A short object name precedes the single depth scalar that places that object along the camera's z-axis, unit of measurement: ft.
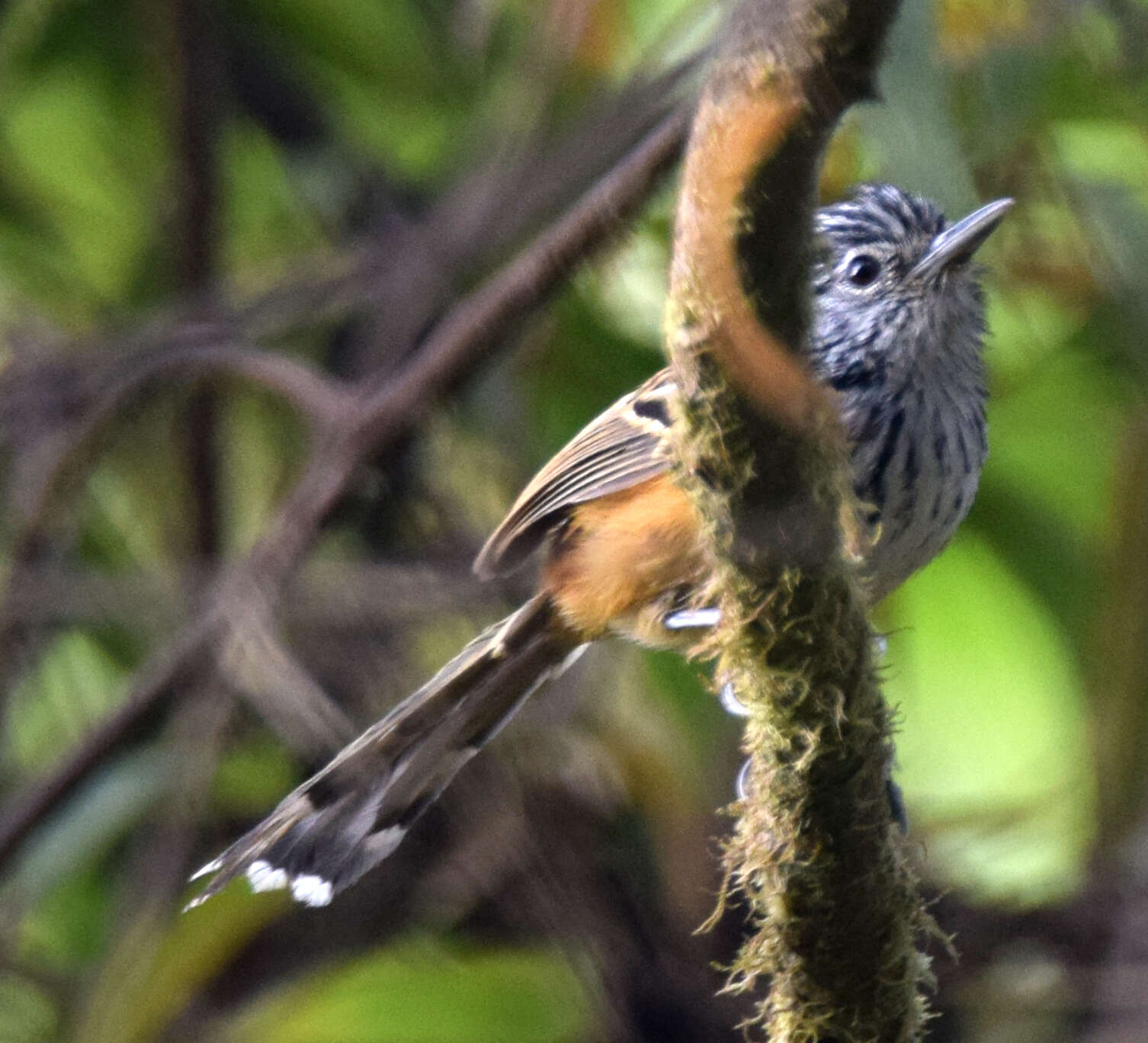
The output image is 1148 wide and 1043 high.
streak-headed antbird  20.20
